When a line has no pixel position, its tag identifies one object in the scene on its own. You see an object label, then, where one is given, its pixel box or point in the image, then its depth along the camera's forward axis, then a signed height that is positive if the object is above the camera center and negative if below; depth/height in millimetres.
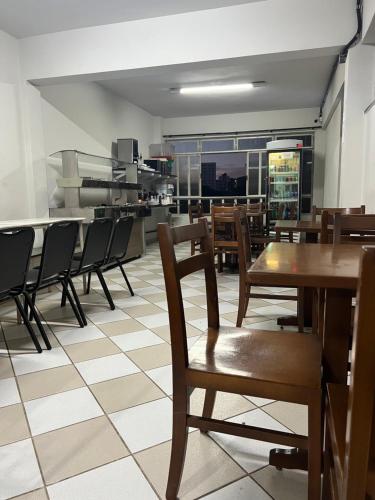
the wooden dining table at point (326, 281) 942 -221
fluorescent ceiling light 6414 +1989
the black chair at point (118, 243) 3447 -439
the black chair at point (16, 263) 2148 -392
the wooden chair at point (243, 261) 2451 -450
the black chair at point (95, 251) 2989 -458
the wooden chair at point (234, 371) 1020 -529
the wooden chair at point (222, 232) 4309 -461
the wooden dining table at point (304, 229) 2936 -261
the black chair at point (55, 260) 2516 -451
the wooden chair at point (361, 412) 538 -364
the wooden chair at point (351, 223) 1791 -132
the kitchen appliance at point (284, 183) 8016 +327
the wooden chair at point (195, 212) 5470 -227
